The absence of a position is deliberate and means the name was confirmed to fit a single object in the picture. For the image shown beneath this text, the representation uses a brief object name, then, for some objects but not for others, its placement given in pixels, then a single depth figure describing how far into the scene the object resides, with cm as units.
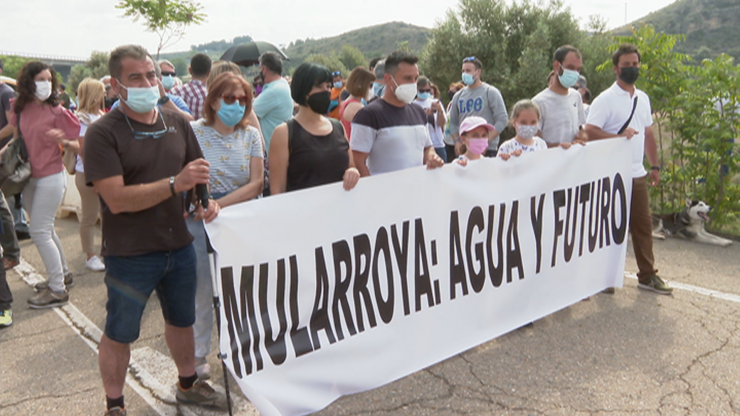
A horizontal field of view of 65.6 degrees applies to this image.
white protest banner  295
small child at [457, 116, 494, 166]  429
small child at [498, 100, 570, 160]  454
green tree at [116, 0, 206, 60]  2308
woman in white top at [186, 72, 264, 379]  339
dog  684
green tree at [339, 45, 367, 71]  8812
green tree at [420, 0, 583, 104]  1747
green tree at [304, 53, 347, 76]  5481
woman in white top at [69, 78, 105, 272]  616
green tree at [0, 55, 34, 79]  8959
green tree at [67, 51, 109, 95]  4369
